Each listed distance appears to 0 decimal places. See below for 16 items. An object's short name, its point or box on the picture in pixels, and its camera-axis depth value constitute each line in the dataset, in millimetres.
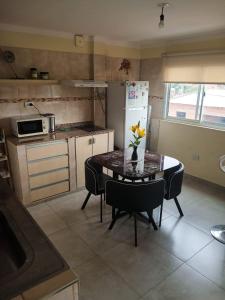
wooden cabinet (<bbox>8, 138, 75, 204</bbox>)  2977
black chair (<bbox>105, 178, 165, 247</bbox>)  2287
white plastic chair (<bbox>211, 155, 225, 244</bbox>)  2490
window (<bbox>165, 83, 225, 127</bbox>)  3616
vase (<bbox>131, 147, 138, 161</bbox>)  2885
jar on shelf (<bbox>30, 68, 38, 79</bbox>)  3234
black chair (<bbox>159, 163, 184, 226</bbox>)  2625
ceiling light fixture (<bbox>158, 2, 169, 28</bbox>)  2080
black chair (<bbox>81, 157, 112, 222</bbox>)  2732
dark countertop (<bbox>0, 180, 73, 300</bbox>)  954
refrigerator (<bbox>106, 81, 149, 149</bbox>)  3871
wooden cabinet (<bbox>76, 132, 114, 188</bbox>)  3461
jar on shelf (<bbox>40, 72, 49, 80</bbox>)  3323
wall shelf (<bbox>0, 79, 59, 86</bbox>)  2958
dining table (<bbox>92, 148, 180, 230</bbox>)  2550
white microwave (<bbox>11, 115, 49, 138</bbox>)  3045
